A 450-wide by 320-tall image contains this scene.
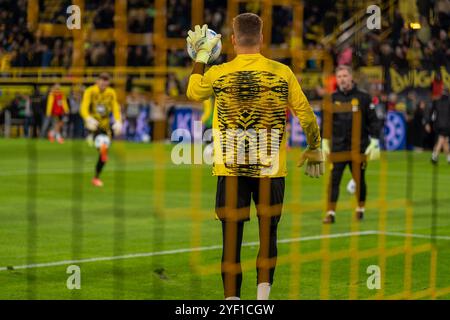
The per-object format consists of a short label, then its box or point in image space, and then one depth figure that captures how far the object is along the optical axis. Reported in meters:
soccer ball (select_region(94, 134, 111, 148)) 21.11
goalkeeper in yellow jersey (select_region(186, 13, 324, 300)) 8.07
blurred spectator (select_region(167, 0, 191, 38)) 29.16
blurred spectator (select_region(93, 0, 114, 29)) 24.30
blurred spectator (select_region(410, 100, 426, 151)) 32.91
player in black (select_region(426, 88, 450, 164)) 27.64
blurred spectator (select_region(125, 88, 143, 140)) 39.78
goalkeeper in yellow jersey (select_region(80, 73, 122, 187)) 20.77
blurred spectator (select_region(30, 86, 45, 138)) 40.66
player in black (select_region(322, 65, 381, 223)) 15.55
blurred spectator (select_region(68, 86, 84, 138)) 40.97
